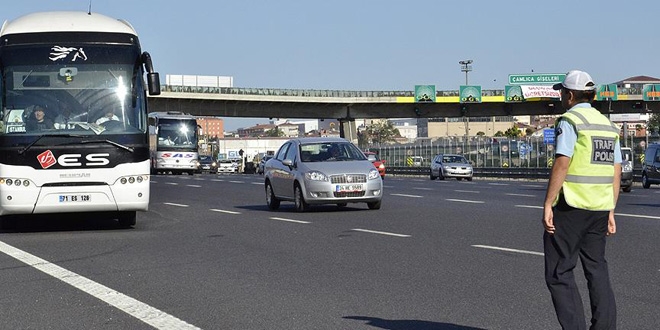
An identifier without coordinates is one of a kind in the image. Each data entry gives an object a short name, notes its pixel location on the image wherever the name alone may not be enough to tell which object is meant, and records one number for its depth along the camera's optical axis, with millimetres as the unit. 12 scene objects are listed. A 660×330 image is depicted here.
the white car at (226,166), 96550
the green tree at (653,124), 160650
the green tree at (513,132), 151688
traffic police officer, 6551
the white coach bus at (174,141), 61531
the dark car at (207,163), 86812
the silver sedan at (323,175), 21750
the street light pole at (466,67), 121125
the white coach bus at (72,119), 16891
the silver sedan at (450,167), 54844
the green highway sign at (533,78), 82938
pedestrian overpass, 82188
